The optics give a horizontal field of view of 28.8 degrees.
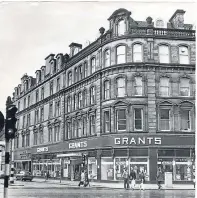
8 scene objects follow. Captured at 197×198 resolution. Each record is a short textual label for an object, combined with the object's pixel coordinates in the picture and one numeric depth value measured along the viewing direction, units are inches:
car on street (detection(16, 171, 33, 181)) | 1610.5
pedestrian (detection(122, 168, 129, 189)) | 1101.6
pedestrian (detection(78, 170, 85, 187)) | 1205.7
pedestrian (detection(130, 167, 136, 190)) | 1083.3
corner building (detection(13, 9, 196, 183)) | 1289.4
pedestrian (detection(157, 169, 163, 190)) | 1111.0
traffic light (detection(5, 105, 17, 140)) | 454.9
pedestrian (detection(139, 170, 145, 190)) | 1046.6
